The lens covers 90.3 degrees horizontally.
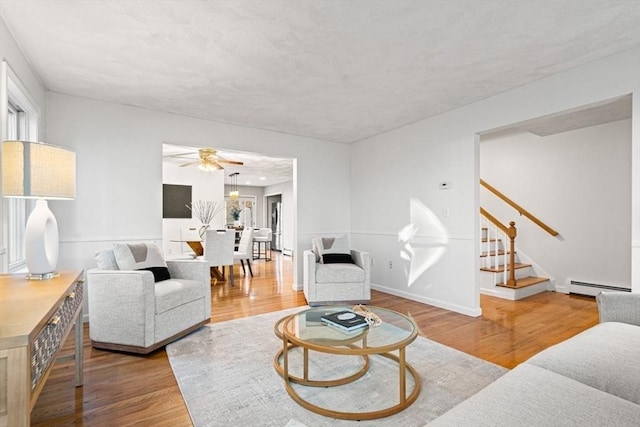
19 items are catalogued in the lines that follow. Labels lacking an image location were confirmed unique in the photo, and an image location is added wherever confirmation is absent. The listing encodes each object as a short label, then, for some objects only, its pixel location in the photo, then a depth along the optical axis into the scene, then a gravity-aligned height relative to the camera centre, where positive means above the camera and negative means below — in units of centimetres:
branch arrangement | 805 +16
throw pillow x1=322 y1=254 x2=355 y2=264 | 437 -61
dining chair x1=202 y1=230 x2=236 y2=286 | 505 -52
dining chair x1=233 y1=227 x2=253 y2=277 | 604 -62
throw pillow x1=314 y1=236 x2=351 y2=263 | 446 -43
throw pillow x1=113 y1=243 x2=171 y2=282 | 297 -41
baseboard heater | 446 -108
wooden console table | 95 -43
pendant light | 933 +109
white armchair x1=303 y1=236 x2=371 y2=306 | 404 -88
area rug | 183 -116
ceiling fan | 532 +95
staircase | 459 -95
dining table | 586 -74
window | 264 +72
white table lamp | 183 +19
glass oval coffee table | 182 -79
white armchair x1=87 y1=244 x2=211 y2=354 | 264 -81
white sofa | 102 -66
